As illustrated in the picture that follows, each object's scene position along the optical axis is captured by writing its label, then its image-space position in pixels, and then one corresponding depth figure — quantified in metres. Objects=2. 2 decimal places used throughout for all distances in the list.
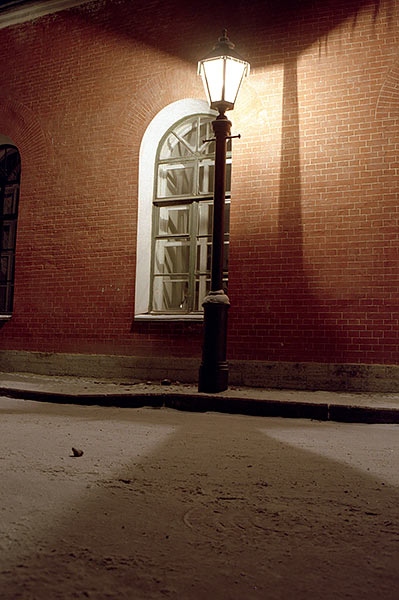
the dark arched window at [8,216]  9.83
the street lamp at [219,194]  6.32
